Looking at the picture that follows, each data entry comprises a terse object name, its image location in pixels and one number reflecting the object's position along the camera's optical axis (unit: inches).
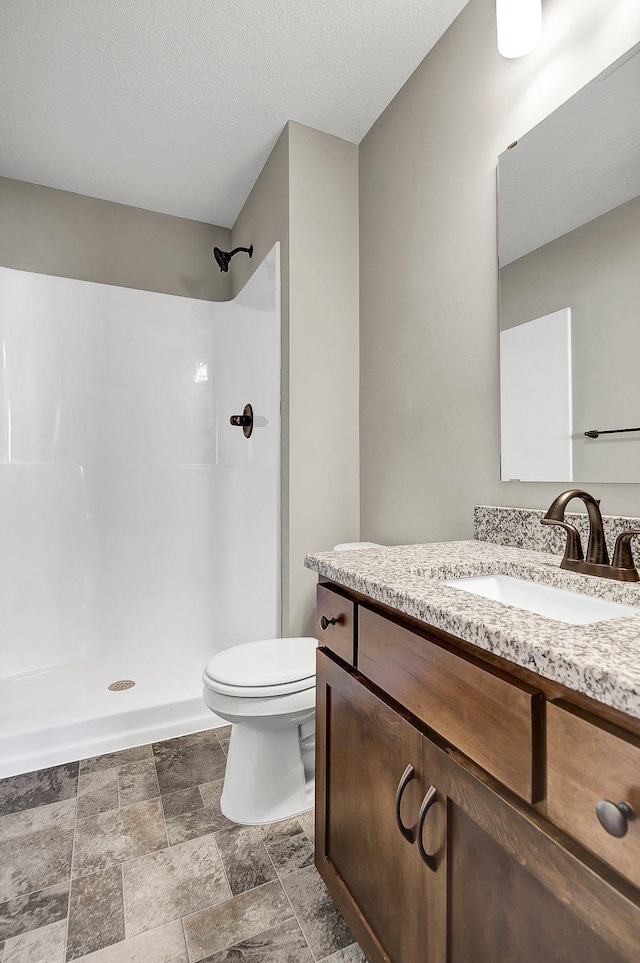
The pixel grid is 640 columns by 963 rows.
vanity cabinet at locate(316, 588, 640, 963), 20.8
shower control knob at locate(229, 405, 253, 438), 94.0
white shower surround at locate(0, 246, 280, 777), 88.7
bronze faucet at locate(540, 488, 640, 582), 37.3
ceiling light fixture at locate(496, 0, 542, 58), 47.7
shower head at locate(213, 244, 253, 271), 100.4
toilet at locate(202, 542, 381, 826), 56.5
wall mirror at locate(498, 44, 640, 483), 42.1
